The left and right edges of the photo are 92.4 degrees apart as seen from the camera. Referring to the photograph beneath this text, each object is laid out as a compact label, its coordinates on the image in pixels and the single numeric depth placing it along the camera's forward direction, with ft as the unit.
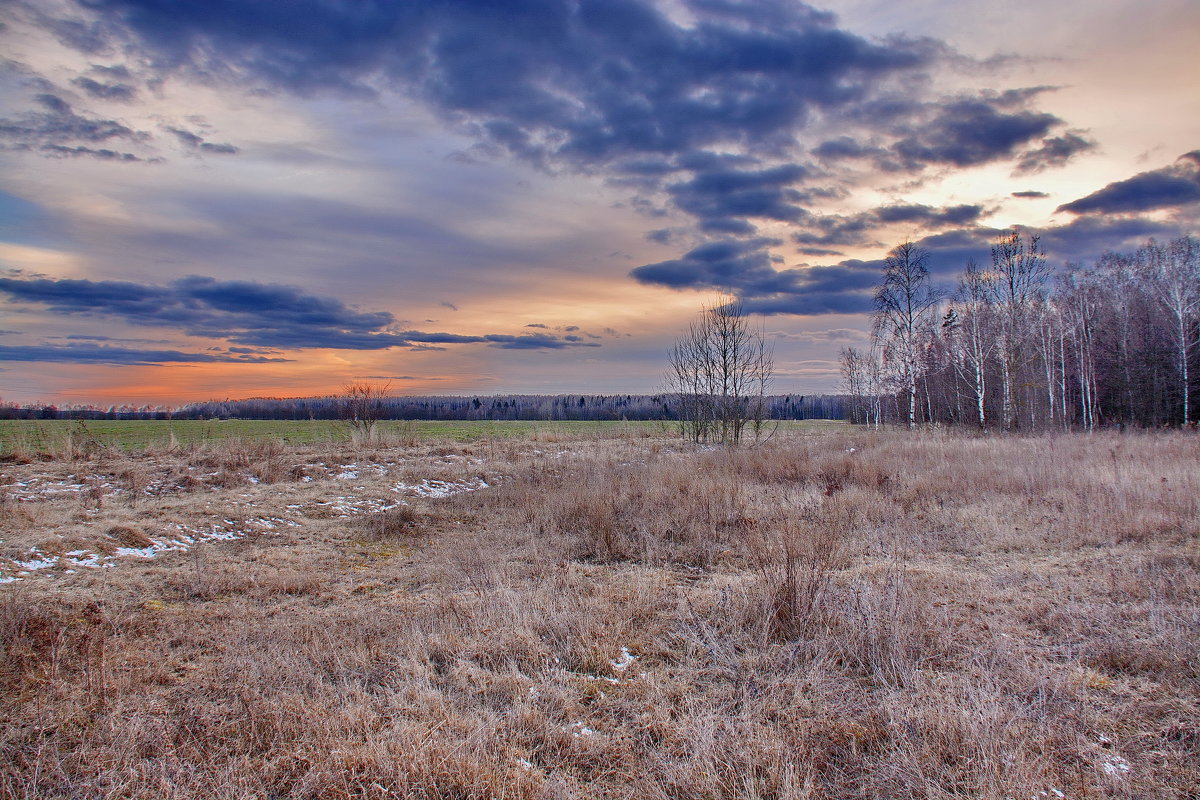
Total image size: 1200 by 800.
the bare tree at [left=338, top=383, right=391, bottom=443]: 74.69
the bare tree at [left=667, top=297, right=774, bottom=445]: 70.95
